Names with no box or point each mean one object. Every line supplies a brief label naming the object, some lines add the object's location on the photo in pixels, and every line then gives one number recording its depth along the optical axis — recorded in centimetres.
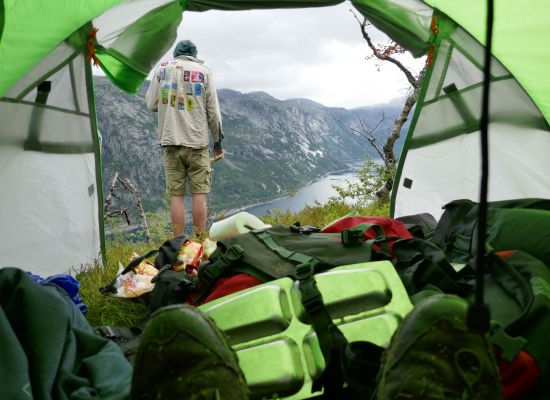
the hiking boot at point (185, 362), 128
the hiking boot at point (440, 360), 123
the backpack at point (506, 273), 156
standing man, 470
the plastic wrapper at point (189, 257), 295
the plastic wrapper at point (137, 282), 291
